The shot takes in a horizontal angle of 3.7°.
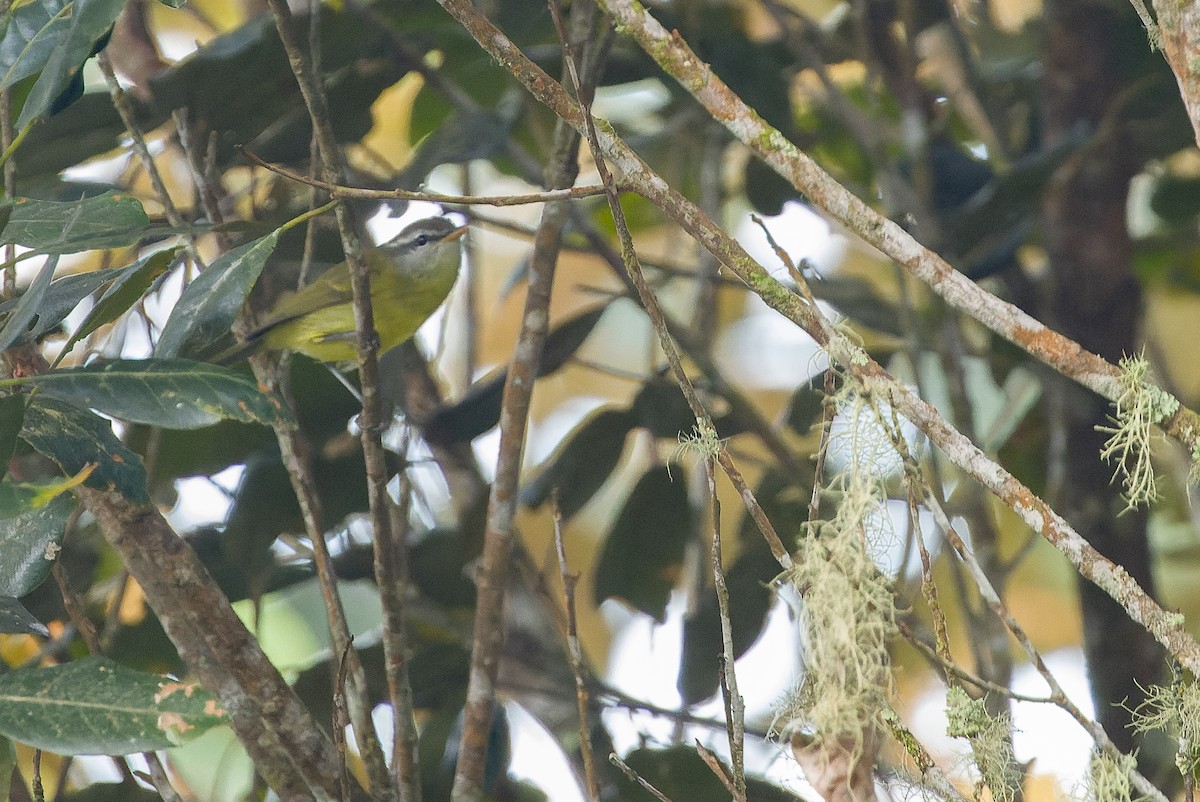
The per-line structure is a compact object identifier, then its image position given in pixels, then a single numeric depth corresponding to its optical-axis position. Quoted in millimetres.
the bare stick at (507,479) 6604
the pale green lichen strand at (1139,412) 6408
